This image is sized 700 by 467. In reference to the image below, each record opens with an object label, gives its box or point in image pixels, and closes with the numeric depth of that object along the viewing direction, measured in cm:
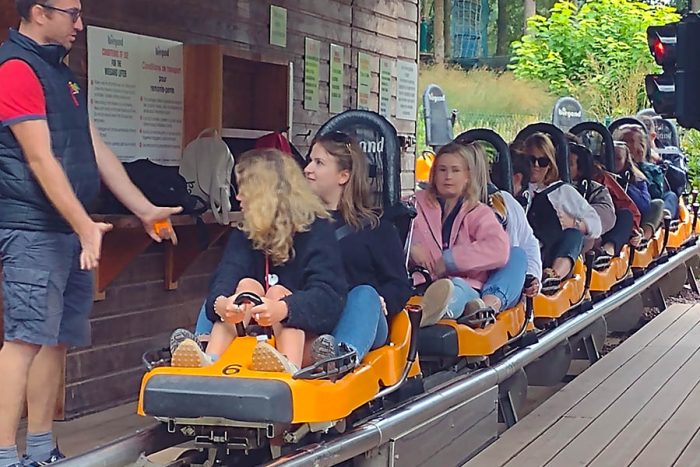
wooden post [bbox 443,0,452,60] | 3634
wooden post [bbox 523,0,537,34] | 3341
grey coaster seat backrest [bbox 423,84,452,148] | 1775
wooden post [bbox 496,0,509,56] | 3906
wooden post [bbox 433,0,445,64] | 3129
